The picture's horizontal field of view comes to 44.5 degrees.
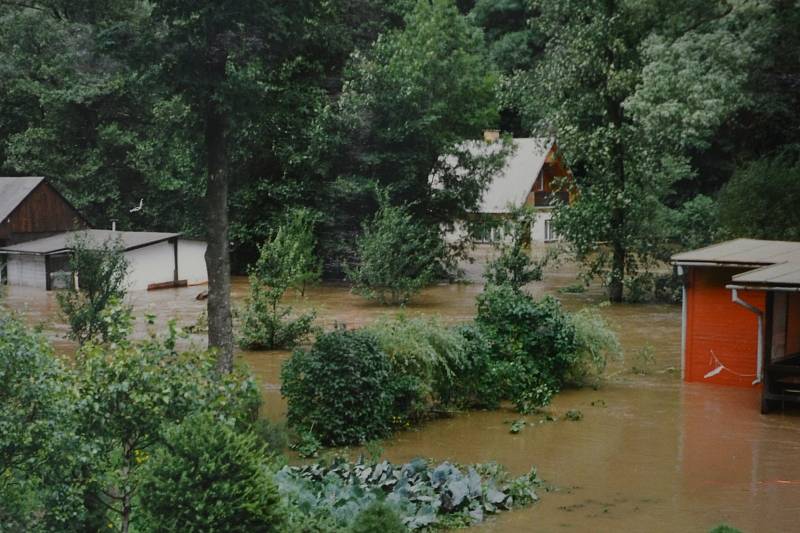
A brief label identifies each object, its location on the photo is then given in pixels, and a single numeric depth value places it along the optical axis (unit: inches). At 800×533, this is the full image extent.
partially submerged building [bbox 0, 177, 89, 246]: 1663.4
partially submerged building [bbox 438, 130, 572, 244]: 2287.2
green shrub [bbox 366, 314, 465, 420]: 638.5
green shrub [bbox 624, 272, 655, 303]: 1344.7
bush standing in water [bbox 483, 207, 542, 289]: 1143.6
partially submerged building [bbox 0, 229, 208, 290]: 1599.4
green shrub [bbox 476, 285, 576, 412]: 711.7
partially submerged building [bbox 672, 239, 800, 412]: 693.3
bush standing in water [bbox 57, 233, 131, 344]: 844.6
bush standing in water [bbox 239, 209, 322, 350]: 984.9
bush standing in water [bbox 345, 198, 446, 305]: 1375.5
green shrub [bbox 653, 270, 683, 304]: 1357.0
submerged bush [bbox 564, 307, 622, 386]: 748.0
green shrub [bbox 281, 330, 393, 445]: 593.3
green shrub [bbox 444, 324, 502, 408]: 683.4
